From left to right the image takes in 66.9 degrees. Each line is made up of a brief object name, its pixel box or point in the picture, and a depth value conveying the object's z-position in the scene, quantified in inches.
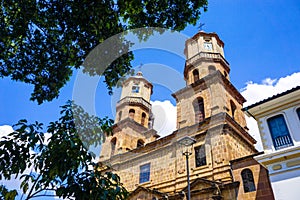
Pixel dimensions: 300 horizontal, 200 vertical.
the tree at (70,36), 204.5
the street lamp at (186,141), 430.6
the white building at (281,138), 381.1
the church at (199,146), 532.7
